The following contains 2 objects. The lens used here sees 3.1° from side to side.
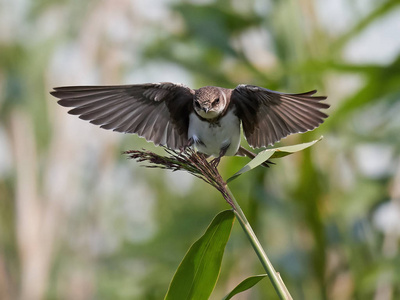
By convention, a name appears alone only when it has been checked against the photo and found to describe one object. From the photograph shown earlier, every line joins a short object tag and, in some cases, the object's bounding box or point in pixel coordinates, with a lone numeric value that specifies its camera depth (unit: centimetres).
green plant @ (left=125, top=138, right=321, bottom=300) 593
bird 608
